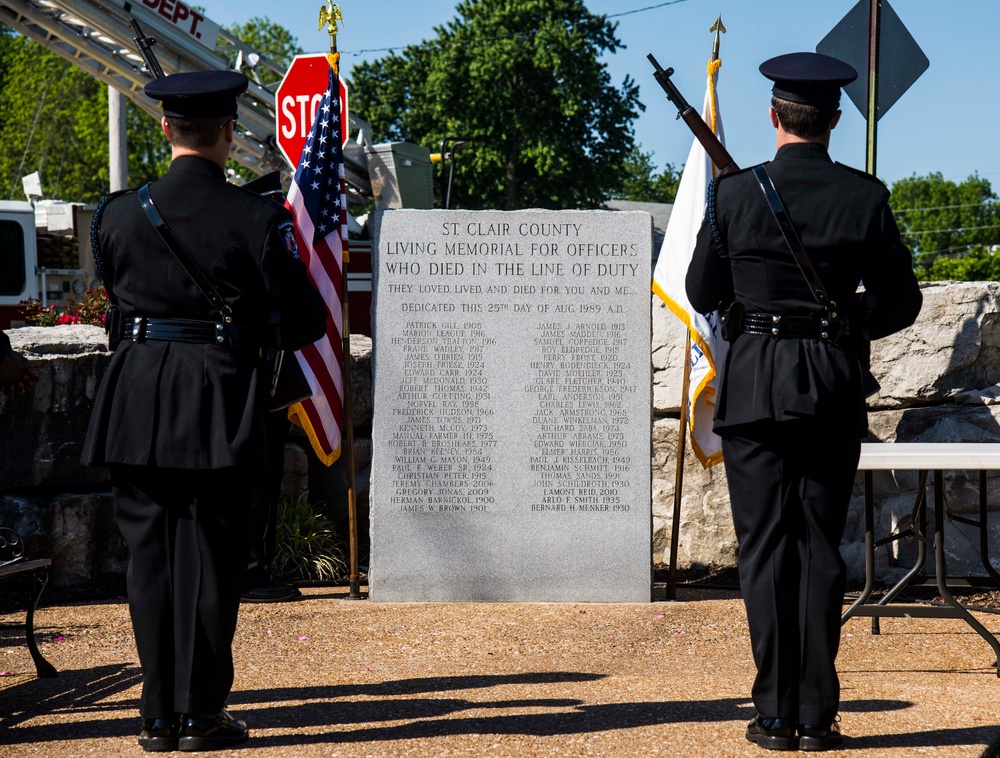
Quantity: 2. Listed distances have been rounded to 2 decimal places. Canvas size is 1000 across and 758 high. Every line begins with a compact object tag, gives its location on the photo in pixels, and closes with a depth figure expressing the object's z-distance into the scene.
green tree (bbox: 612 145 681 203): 65.94
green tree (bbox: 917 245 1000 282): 48.44
